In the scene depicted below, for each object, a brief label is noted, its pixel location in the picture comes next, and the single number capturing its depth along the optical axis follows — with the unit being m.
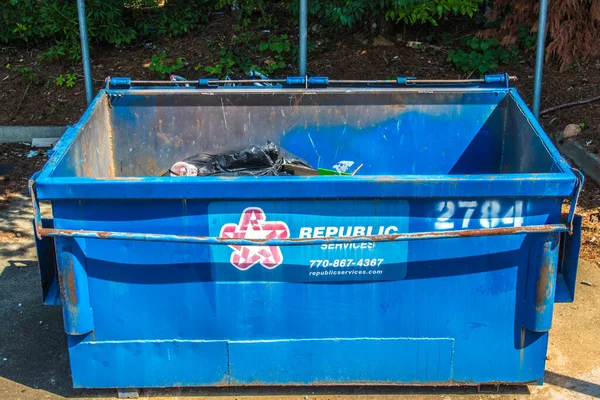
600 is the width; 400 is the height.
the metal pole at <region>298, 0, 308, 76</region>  5.80
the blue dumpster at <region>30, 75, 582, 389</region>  2.93
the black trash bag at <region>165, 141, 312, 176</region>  4.10
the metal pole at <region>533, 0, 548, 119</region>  5.87
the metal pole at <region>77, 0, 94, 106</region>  6.04
